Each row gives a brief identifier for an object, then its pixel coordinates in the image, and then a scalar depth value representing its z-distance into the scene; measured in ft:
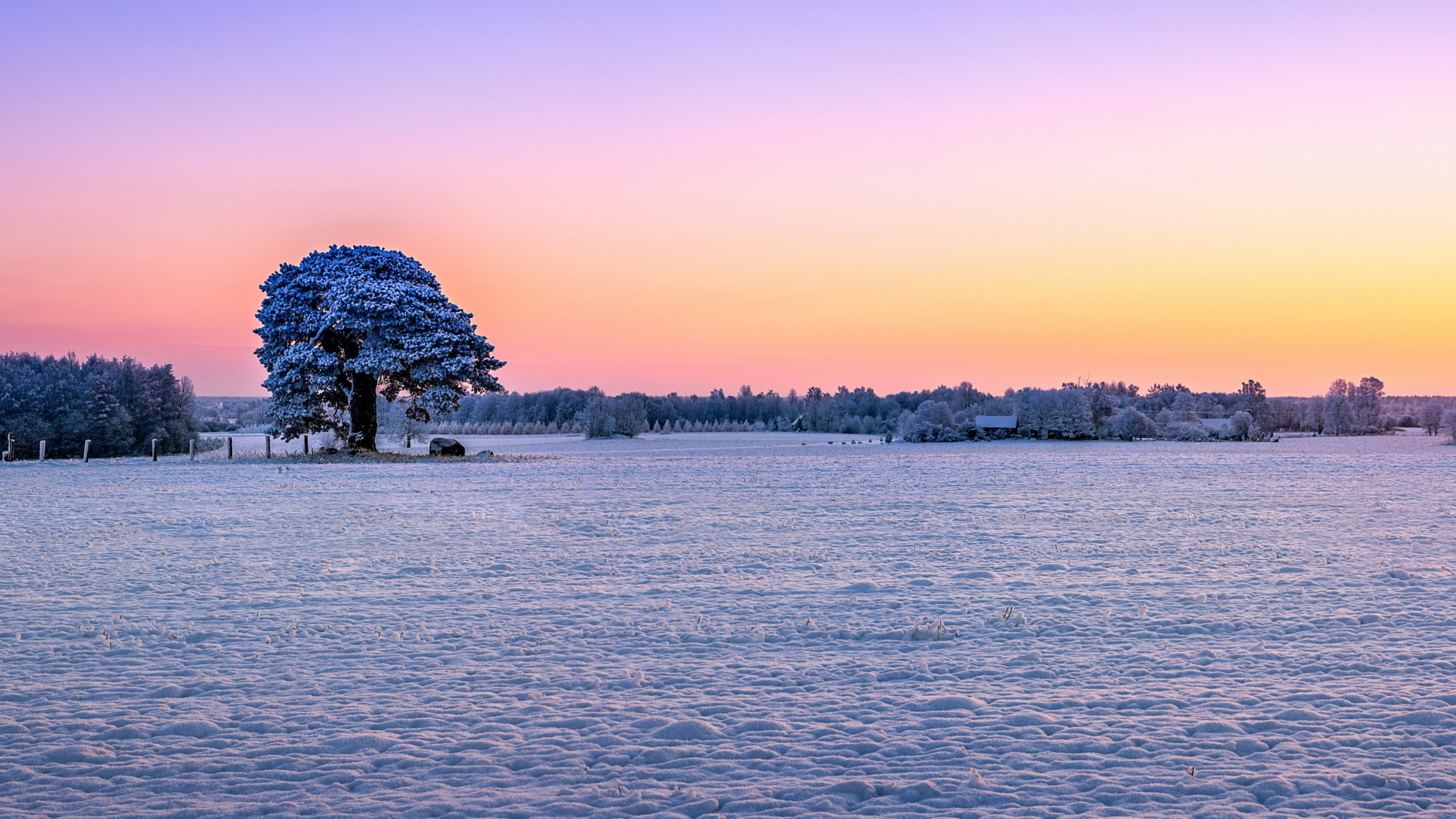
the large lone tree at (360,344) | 139.03
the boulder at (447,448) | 158.51
